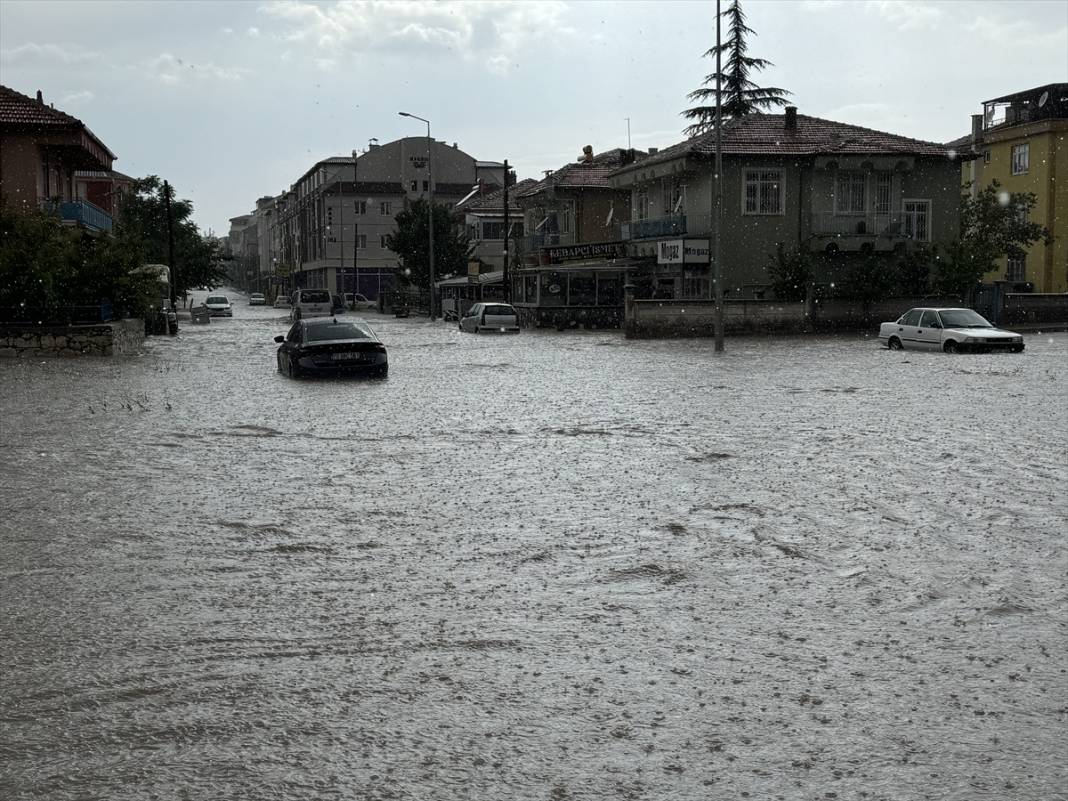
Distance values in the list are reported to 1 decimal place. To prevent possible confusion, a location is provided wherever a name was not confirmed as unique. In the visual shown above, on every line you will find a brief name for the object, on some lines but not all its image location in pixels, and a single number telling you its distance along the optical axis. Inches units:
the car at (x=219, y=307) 3159.5
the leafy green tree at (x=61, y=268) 1247.5
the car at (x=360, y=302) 3946.9
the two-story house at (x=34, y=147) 1790.1
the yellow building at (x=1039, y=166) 2444.6
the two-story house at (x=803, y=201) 1932.8
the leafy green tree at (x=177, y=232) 3543.3
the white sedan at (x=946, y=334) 1249.4
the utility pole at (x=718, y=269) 1299.2
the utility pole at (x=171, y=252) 2712.6
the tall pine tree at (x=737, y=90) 2476.6
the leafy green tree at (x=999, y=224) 2186.8
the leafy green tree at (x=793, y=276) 1804.9
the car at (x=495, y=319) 1962.4
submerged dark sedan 953.5
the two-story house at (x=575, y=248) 2158.0
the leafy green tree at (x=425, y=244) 3346.5
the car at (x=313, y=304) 2231.8
